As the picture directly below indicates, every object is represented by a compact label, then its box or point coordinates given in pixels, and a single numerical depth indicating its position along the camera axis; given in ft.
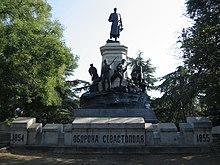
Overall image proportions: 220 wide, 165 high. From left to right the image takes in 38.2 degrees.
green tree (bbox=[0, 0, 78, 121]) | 57.11
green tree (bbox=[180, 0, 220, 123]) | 48.29
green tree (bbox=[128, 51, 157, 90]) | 114.21
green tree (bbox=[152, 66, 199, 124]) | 90.03
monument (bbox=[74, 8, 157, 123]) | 55.93
